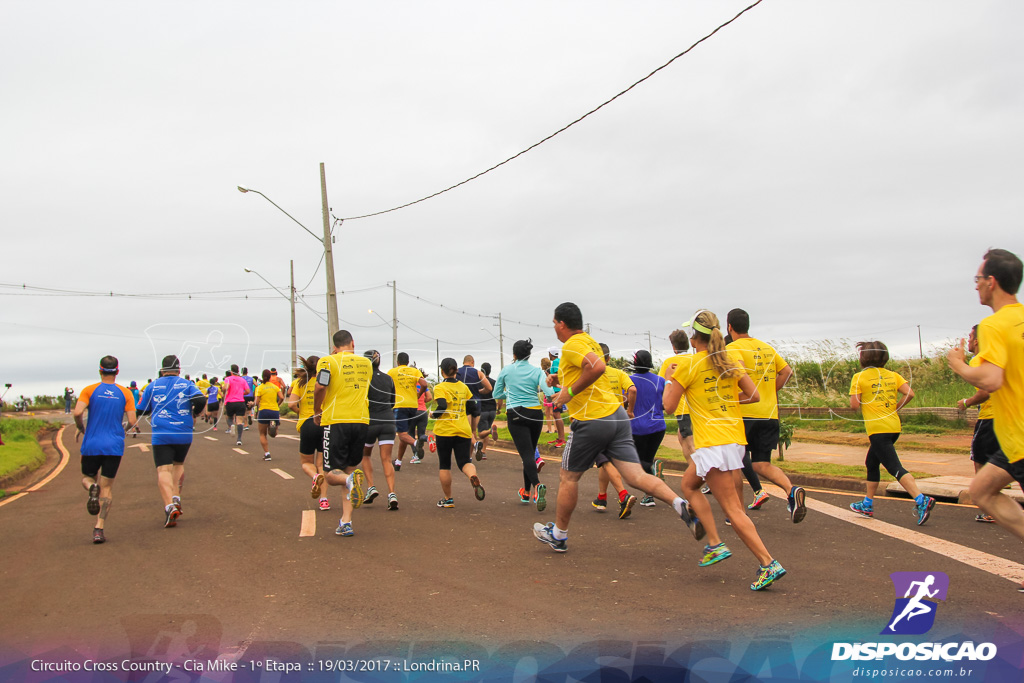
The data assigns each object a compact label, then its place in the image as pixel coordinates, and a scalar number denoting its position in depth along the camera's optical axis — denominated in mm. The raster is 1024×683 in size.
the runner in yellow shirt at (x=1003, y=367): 4484
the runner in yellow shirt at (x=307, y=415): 9742
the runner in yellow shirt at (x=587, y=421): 6504
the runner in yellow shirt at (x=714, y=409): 5645
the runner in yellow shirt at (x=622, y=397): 8430
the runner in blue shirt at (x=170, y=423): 9070
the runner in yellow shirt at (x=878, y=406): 8305
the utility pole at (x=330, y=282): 22375
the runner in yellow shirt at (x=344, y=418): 8258
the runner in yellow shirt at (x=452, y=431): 9609
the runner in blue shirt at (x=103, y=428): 8617
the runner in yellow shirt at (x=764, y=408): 7473
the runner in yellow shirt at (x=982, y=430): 7090
